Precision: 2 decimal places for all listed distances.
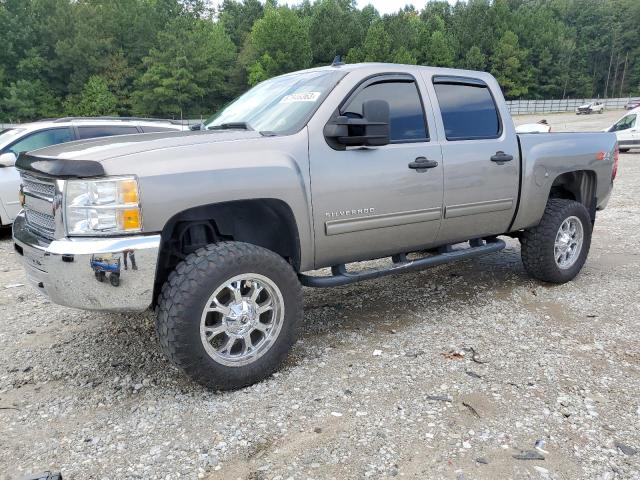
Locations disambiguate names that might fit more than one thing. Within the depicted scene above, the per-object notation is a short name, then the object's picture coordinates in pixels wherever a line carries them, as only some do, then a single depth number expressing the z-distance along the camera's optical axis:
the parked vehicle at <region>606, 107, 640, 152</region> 18.34
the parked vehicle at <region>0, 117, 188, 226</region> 7.12
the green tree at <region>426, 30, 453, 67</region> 81.44
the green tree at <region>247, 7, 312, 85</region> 65.94
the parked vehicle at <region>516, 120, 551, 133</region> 12.49
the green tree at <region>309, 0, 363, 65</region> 75.75
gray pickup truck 2.79
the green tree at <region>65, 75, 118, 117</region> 52.16
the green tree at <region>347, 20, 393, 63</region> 73.56
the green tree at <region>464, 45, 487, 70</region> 85.00
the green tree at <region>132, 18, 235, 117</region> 55.25
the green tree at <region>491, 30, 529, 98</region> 85.00
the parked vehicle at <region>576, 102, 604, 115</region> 58.19
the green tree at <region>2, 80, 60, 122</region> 48.81
